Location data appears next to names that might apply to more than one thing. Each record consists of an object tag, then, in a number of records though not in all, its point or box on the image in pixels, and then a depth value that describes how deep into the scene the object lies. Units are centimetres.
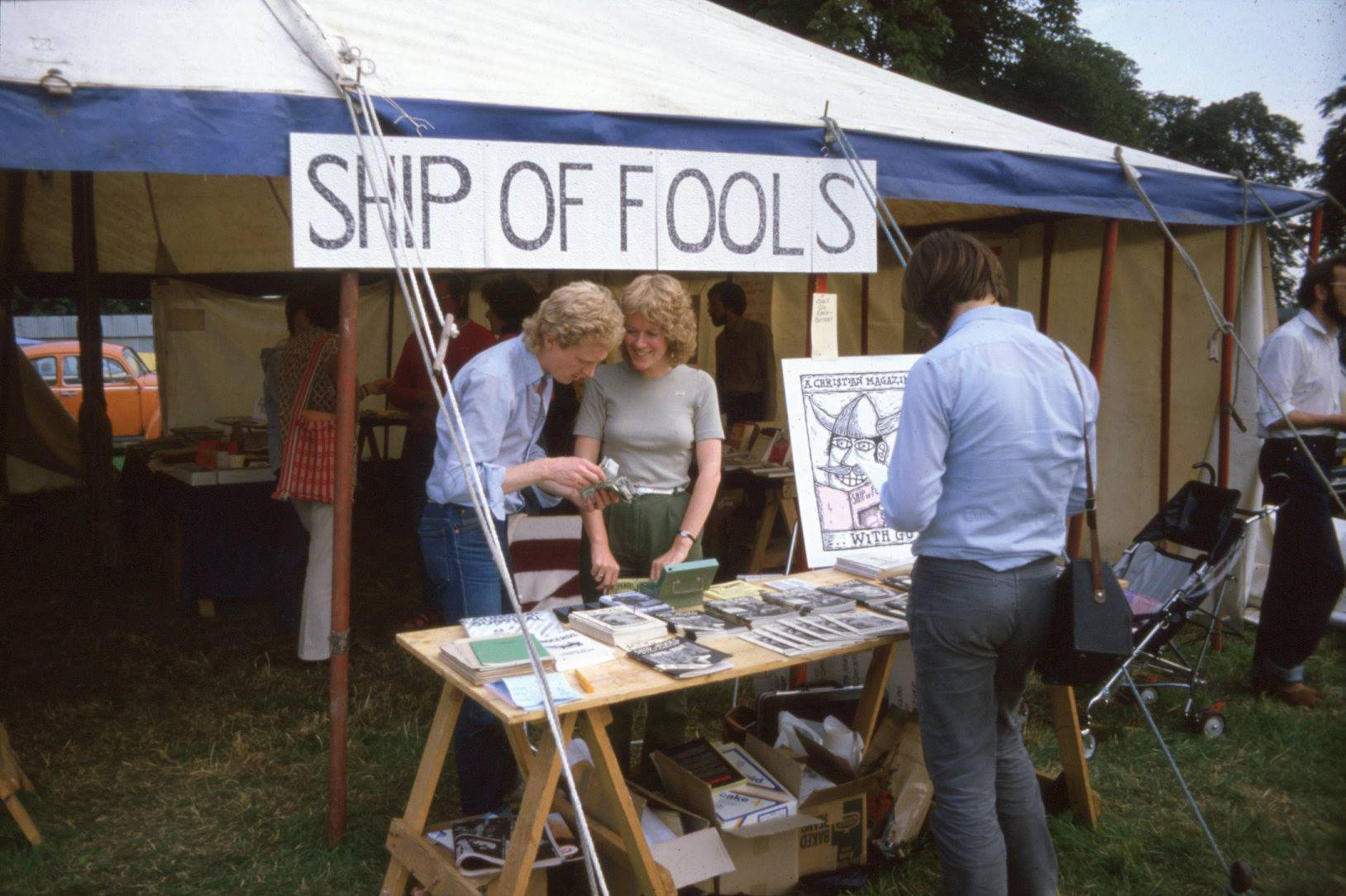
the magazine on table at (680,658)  245
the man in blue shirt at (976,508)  222
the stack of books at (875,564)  345
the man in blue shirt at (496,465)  285
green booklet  241
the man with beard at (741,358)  704
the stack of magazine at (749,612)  290
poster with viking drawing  360
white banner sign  292
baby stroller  410
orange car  1337
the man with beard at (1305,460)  422
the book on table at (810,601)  304
